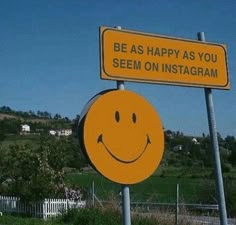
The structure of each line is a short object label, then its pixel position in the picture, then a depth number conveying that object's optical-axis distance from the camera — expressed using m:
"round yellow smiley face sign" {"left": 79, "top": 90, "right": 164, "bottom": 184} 4.44
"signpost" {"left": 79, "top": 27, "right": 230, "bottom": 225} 4.48
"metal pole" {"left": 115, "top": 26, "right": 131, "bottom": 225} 4.52
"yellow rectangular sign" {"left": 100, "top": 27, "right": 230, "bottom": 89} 4.69
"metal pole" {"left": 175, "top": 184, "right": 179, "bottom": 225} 14.00
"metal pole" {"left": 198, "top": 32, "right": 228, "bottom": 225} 5.27
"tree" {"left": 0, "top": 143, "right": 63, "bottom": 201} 24.84
